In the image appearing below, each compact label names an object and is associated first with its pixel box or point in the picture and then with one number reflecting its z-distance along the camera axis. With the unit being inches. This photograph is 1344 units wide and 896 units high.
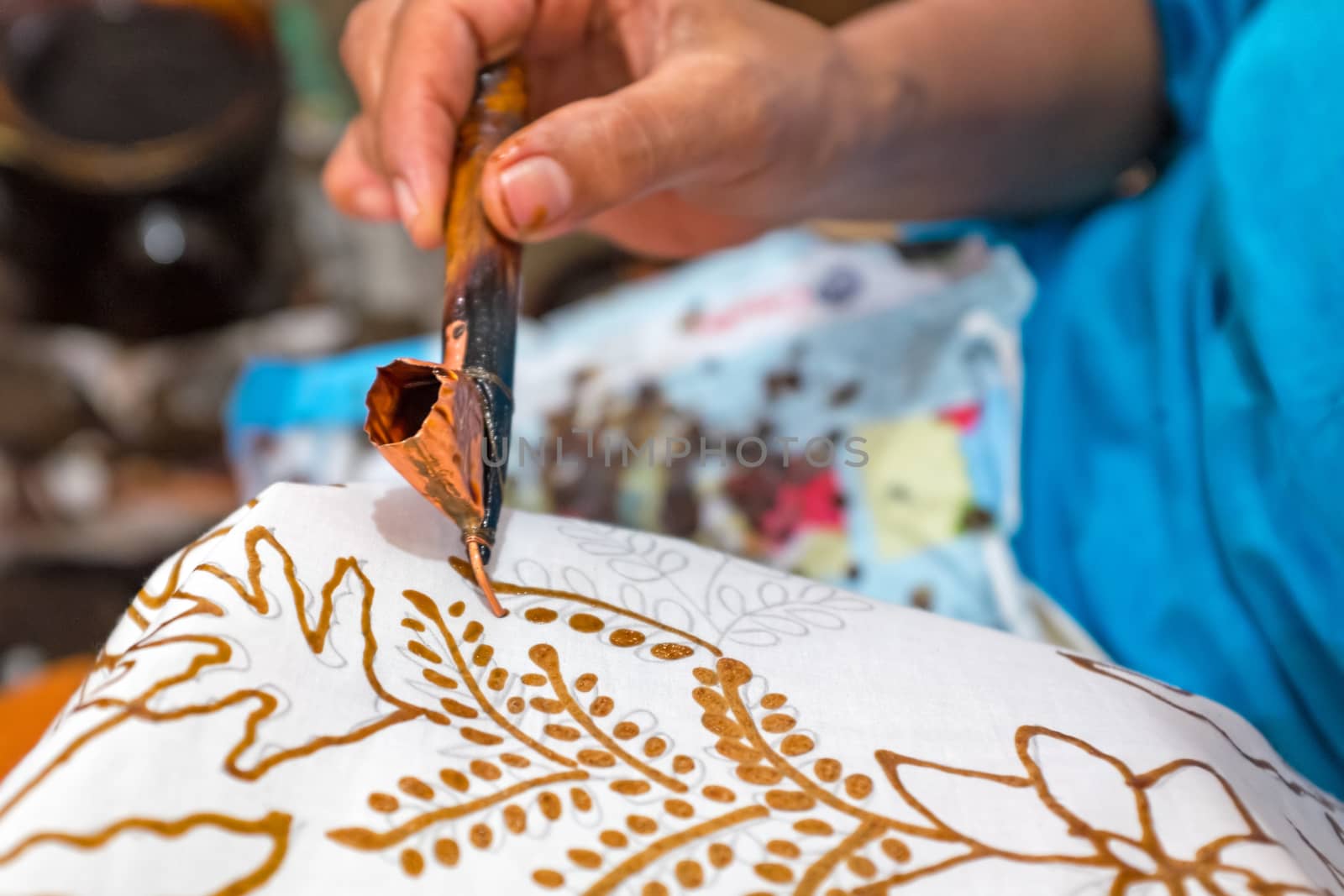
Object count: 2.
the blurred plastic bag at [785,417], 21.6
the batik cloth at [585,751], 9.2
